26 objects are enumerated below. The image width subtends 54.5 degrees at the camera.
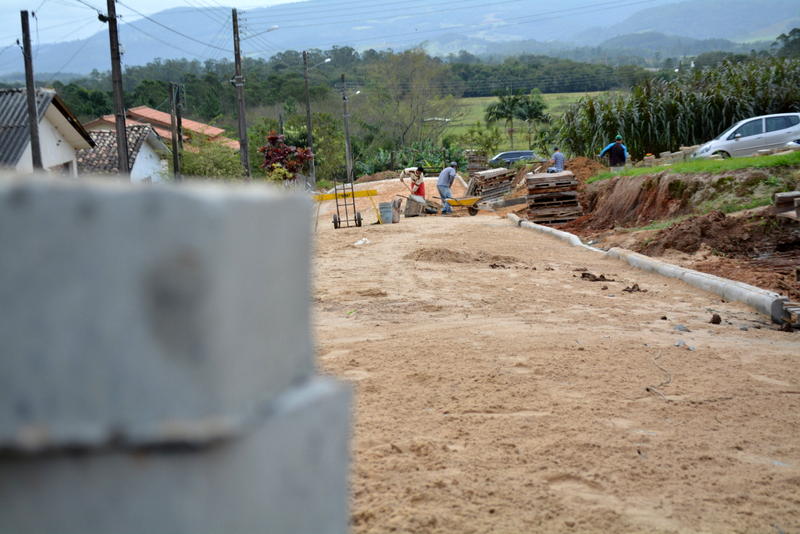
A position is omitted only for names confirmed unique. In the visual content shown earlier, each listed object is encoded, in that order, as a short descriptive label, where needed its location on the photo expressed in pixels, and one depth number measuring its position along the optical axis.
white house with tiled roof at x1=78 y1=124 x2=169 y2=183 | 40.00
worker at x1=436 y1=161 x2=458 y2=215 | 27.27
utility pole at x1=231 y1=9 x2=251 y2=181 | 29.62
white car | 23.80
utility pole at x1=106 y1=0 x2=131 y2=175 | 20.23
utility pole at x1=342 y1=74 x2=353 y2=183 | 50.80
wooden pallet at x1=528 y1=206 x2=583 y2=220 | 22.17
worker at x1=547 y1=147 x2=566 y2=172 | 25.97
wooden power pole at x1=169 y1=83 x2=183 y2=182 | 32.41
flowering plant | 34.91
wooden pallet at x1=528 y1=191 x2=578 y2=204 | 22.23
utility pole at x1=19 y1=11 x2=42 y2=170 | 21.34
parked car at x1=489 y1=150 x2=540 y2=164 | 52.72
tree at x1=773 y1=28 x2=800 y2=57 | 85.97
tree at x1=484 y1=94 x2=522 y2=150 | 73.94
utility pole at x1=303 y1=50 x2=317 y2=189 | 47.59
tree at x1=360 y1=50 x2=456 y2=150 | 81.06
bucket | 23.16
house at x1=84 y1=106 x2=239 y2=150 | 62.92
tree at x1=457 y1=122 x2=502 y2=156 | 62.22
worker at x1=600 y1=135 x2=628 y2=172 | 27.02
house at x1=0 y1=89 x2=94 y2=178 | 25.20
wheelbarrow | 26.81
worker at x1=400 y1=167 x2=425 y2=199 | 27.30
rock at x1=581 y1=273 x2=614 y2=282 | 10.83
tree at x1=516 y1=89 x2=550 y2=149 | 73.81
